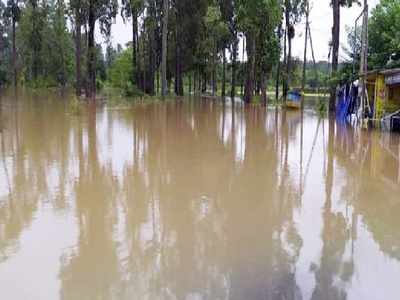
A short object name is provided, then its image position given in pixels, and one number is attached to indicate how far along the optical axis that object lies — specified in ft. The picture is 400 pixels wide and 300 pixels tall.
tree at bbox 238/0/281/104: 109.91
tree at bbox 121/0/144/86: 116.37
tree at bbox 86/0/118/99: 110.22
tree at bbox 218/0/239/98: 147.64
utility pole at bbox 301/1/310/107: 143.64
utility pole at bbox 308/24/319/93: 145.89
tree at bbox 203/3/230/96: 126.41
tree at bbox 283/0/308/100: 136.87
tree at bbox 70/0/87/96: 104.83
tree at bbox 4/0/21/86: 168.76
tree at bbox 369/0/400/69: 82.84
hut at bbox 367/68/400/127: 61.98
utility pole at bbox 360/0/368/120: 66.49
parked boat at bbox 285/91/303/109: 109.08
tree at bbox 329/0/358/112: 89.61
